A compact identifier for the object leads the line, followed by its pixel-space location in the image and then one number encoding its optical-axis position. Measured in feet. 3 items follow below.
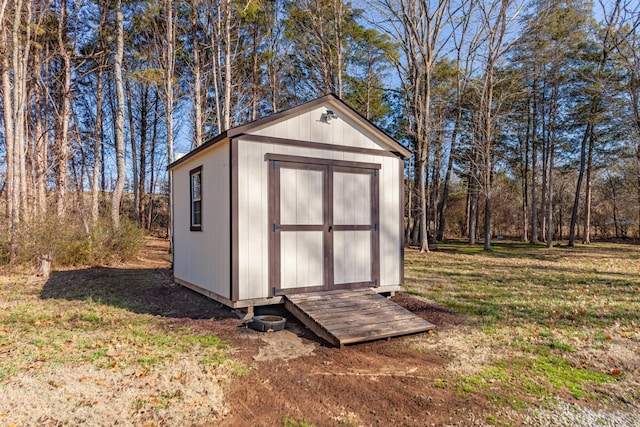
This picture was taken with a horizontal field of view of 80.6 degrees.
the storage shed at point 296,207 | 17.21
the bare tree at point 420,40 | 48.55
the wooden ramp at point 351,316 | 14.79
